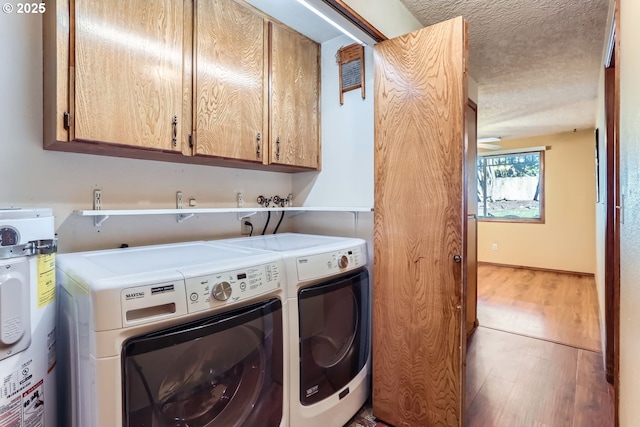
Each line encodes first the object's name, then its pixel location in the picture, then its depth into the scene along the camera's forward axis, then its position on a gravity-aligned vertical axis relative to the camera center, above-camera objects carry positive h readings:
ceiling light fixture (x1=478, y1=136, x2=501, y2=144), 5.09 +1.22
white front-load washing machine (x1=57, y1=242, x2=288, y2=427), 0.86 -0.39
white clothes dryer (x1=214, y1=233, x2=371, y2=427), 1.37 -0.55
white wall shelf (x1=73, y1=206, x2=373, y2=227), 1.40 +0.02
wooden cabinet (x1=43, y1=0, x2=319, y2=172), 1.23 +0.63
